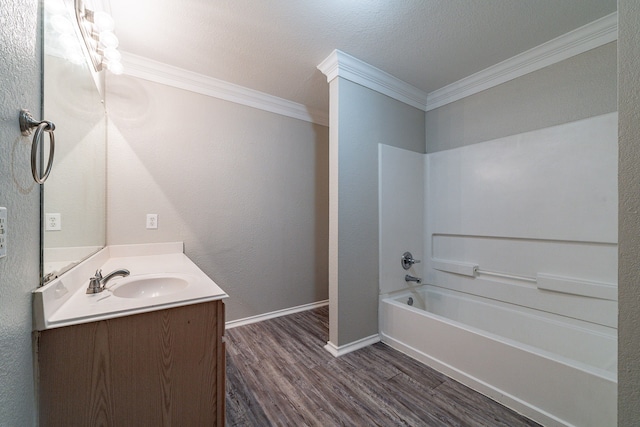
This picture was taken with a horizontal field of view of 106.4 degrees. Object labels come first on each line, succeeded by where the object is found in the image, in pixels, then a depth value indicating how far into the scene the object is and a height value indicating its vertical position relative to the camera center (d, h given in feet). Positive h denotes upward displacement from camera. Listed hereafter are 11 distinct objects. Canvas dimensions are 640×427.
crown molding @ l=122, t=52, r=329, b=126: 6.27 +3.79
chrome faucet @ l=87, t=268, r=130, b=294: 3.40 -1.04
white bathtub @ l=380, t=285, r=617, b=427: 3.85 -2.88
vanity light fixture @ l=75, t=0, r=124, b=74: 3.96 +3.29
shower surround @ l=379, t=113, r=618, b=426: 4.40 -1.30
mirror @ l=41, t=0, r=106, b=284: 2.82 +1.09
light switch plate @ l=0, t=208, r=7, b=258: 1.86 -0.16
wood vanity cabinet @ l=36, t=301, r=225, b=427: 2.54 -1.86
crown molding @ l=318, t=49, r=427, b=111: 6.20 +3.87
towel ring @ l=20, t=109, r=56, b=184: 2.21 +0.77
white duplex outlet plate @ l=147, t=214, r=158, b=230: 6.40 -0.23
